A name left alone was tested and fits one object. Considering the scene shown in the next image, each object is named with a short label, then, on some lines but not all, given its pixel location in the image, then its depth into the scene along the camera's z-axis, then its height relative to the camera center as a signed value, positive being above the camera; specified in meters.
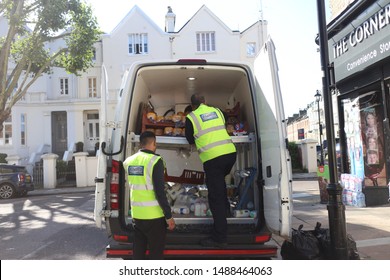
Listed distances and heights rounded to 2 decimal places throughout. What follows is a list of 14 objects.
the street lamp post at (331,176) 4.18 -0.26
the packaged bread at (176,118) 5.11 +0.58
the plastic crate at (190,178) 5.76 -0.27
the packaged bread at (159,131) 4.96 +0.40
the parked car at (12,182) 14.88 -0.54
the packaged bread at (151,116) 4.94 +0.59
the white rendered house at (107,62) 27.08 +7.44
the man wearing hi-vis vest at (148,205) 3.46 -0.40
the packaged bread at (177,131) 4.91 +0.39
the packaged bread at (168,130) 4.93 +0.40
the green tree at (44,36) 14.94 +5.82
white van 3.68 -0.01
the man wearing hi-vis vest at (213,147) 4.02 +0.13
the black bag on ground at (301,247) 4.04 -1.00
